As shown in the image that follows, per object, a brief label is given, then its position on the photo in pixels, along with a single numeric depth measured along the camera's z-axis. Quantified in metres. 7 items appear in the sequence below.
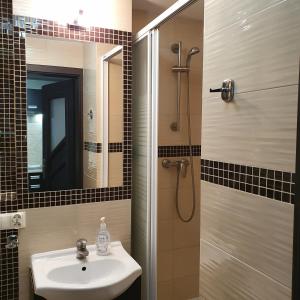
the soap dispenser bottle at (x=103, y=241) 1.91
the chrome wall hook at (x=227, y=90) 1.16
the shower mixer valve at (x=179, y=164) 2.50
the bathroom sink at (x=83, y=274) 1.52
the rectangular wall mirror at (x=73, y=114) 1.84
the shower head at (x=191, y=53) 2.42
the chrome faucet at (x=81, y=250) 1.84
